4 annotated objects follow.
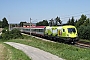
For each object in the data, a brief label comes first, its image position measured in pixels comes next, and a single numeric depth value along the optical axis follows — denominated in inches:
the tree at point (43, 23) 3084.9
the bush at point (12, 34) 1630.7
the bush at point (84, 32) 1079.1
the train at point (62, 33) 772.0
